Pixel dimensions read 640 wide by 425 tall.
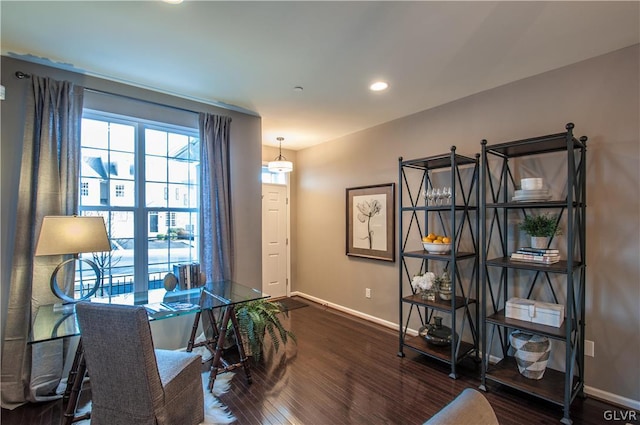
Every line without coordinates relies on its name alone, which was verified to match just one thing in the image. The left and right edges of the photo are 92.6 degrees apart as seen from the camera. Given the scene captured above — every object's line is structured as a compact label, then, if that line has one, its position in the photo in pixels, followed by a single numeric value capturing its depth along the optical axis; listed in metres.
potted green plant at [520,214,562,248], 2.40
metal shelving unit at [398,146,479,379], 2.85
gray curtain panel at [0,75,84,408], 2.28
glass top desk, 2.03
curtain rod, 2.36
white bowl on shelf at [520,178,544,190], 2.39
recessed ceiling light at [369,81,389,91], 2.83
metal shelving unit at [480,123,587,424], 2.14
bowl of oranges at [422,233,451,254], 2.96
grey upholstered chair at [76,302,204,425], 1.63
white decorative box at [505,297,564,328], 2.30
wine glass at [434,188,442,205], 3.06
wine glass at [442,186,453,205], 3.01
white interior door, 5.19
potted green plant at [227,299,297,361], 2.88
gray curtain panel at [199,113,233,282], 3.25
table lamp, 2.16
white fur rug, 2.11
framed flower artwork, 3.97
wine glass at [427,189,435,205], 3.13
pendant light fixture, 4.37
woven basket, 2.37
